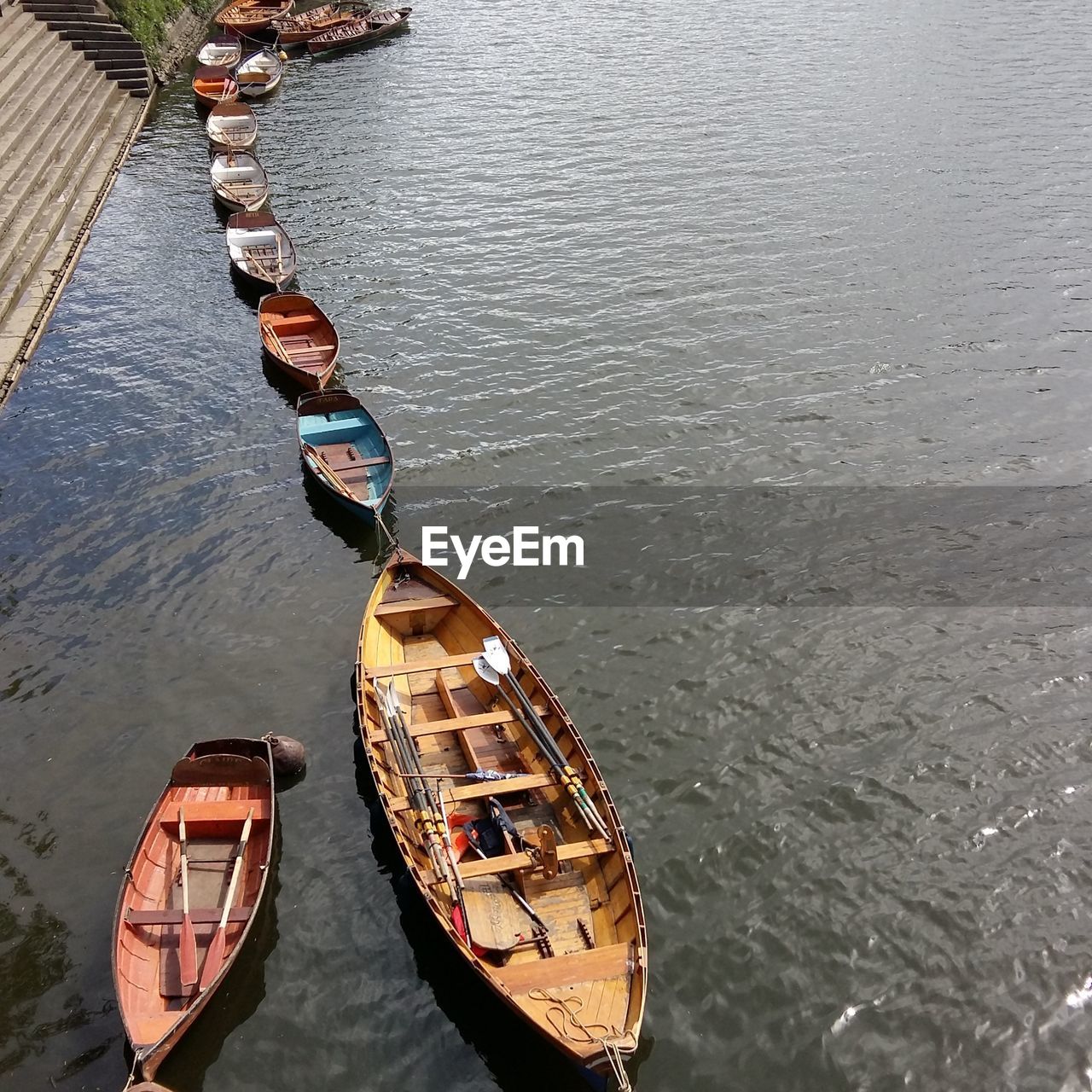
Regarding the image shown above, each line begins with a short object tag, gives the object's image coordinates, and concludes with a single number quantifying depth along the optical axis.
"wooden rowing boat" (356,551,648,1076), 12.57
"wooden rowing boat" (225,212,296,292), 32.97
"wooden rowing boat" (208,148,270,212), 38.78
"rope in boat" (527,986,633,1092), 11.57
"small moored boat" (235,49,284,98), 51.66
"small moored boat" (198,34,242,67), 56.12
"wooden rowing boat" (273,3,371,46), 59.00
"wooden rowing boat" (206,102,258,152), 44.62
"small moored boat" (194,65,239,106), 48.81
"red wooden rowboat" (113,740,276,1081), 12.69
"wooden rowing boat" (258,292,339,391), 27.62
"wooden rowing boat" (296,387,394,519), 23.06
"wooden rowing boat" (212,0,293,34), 59.84
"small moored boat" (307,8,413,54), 58.03
